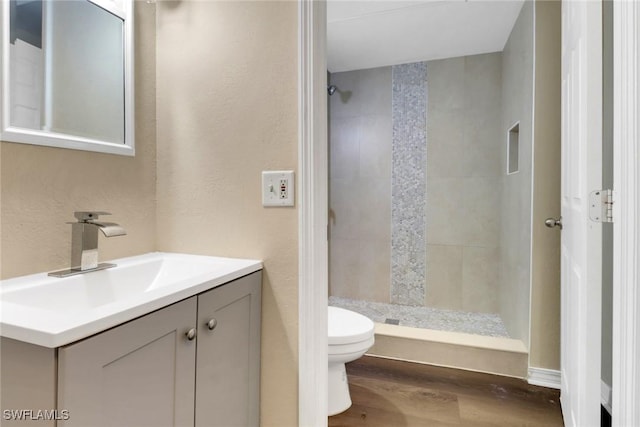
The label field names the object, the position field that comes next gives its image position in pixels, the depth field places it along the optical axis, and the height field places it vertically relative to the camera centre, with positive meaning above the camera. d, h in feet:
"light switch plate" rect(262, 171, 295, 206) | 3.79 +0.27
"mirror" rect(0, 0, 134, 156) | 3.02 +1.39
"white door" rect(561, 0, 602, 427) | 3.43 +0.02
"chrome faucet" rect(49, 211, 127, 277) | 3.29 -0.28
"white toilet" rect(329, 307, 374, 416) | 5.20 -2.09
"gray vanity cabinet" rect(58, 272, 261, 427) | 2.03 -1.15
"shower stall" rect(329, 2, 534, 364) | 9.12 +0.58
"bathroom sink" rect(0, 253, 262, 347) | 1.97 -0.64
